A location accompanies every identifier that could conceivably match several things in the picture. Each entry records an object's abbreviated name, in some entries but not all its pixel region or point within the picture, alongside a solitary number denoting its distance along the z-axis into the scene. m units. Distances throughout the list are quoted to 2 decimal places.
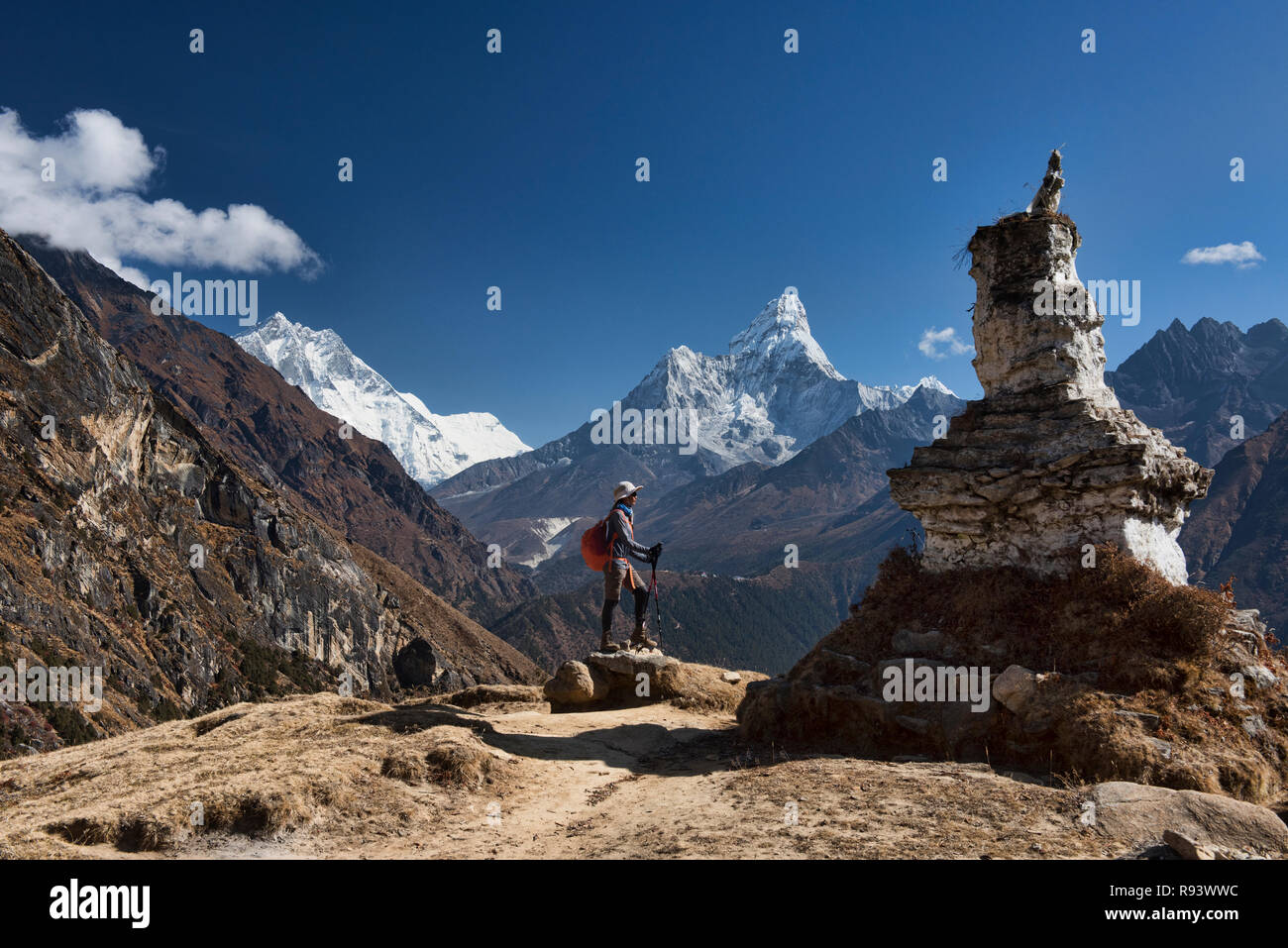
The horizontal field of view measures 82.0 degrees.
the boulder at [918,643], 16.09
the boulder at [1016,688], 13.28
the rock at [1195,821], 8.41
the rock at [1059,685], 11.95
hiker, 18.02
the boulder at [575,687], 19.20
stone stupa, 16.73
